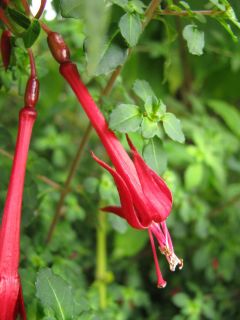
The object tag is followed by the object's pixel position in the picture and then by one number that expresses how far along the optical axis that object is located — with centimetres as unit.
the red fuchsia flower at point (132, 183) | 11
